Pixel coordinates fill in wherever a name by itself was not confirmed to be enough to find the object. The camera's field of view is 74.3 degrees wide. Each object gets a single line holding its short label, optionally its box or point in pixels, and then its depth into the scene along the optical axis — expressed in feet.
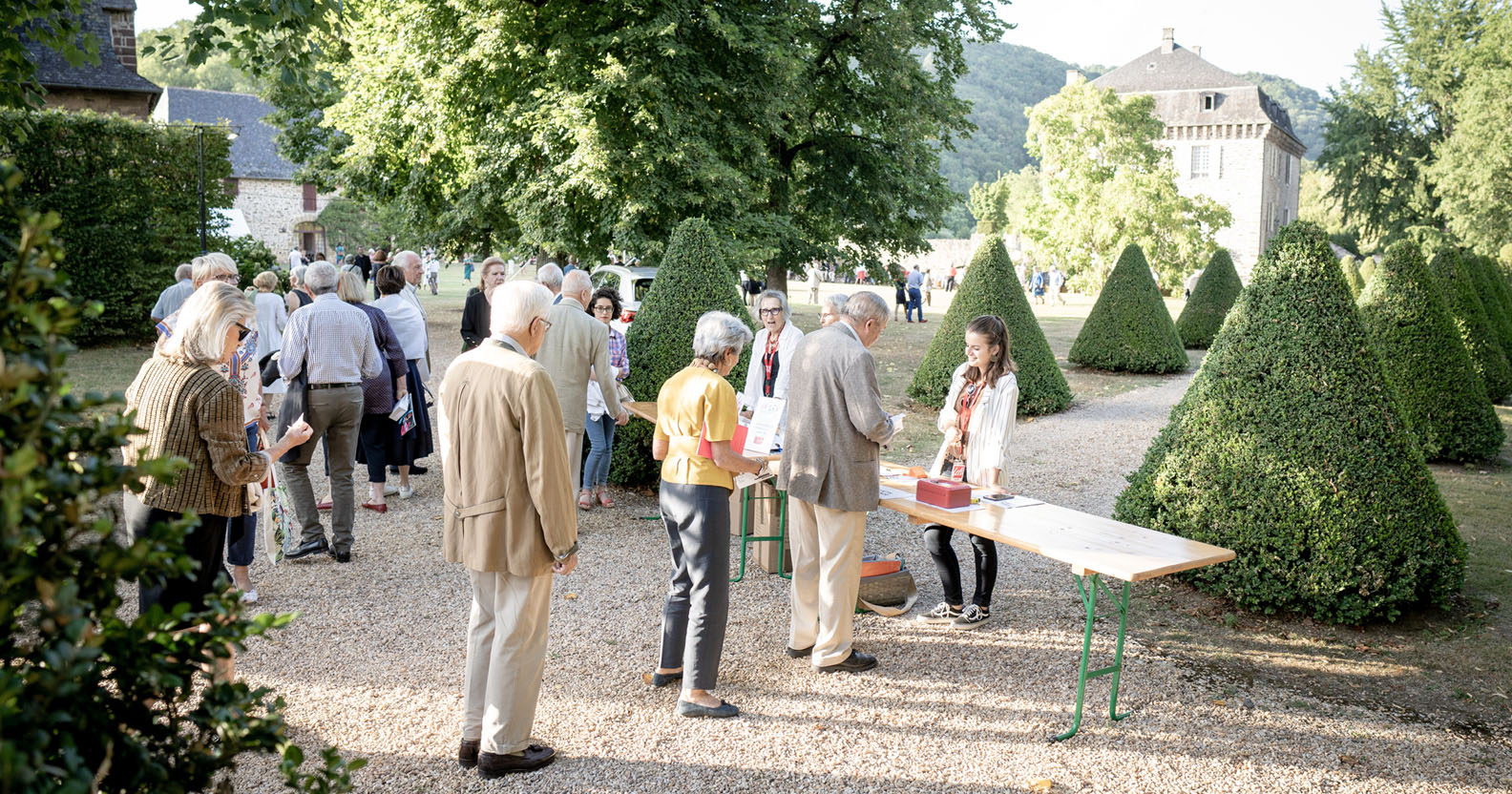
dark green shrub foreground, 4.50
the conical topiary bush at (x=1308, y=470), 18.76
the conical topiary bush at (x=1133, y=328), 56.49
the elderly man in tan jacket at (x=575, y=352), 24.11
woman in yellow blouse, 14.74
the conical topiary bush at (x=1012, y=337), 44.01
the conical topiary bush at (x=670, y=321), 28.66
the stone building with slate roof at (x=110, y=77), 84.53
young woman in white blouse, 18.26
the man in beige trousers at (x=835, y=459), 15.78
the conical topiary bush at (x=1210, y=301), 69.31
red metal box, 17.24
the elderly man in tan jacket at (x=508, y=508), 12.42
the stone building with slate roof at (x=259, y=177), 156.87
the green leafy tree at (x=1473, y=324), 43.68
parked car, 57.77
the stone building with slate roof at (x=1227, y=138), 196.03
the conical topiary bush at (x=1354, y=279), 74.13
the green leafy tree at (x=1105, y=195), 127.24
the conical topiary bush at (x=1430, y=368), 35.14
